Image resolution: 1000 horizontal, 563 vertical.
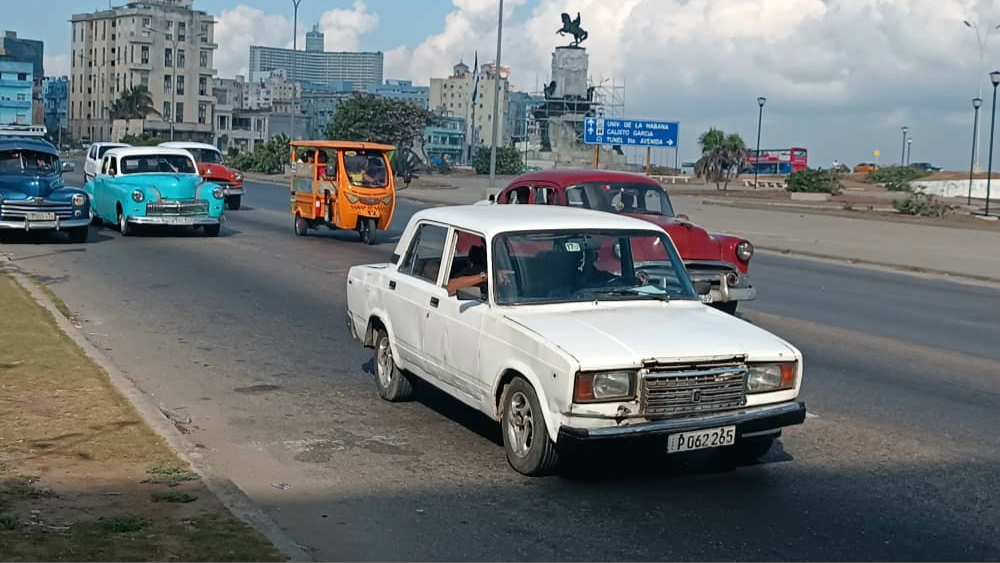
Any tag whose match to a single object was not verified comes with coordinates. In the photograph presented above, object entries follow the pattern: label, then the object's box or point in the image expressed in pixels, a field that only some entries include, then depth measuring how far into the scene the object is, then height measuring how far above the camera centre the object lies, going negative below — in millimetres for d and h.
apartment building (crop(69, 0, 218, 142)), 133500 +9242
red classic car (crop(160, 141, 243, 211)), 34562 -631
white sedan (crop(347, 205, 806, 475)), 6977 -1035
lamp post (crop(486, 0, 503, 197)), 45991 +2072
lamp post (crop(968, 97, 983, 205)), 64988 +2318
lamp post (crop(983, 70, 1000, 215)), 48659 +3067
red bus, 124125 +1190
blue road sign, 53572 +1464
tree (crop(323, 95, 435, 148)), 81188 +2276
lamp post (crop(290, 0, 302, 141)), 65244 +6308
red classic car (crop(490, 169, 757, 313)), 13852 -463
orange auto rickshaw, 25344 -638
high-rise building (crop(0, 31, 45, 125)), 174375 +13695
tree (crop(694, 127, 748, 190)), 79312 +724
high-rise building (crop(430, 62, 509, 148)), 170375 +6842
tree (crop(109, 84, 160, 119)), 123325 +4011
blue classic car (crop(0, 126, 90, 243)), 22469 -940
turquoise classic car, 24656 -899
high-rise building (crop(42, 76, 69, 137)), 164750 +5519
